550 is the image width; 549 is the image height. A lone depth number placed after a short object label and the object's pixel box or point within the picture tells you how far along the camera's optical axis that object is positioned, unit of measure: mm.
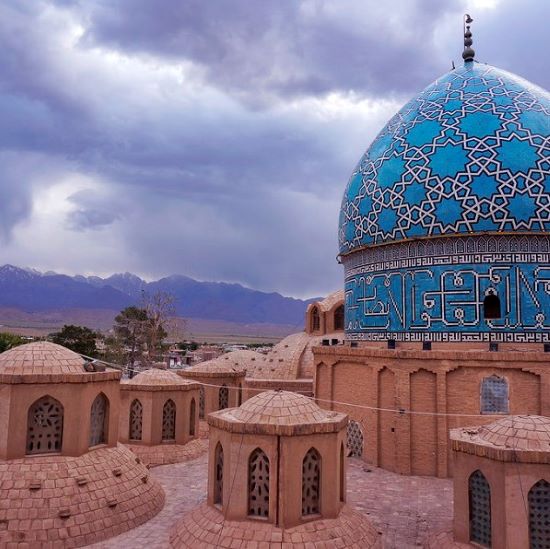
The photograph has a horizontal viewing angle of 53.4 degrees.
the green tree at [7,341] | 32688
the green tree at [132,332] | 38875
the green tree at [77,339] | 33594
